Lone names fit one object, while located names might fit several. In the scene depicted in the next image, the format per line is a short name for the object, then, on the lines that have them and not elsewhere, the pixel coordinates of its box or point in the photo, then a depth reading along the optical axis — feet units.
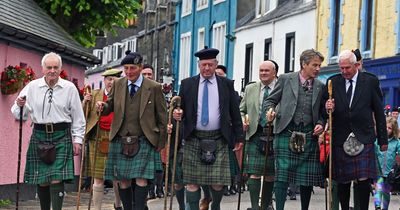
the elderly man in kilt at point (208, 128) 46.98
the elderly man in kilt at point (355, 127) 46.14
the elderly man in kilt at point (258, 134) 51.52
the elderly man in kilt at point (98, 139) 54.13
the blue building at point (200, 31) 170.91
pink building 70.08
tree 100.27
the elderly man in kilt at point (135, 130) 46.96
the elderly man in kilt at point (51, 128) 46.19
